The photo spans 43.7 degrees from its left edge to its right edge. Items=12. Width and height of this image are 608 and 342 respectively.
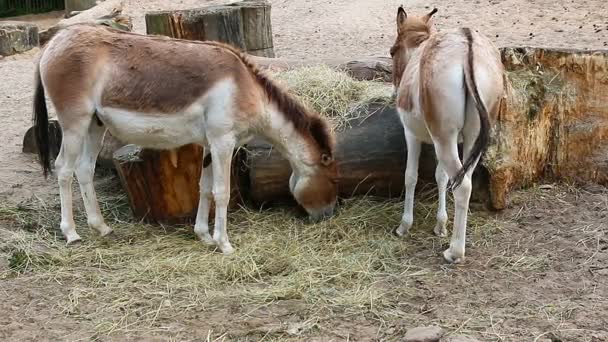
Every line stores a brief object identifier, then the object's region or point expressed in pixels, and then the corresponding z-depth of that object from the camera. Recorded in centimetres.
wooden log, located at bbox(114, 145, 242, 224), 561
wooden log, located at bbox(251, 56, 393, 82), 683
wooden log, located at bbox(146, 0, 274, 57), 712
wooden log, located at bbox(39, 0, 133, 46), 1095
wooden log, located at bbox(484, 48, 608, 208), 592
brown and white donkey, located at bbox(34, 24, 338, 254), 504
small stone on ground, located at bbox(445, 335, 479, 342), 381
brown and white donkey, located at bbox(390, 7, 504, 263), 450
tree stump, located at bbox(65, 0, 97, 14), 1722
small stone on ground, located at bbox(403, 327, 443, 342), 376
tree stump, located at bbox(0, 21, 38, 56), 1322
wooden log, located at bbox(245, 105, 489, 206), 582
